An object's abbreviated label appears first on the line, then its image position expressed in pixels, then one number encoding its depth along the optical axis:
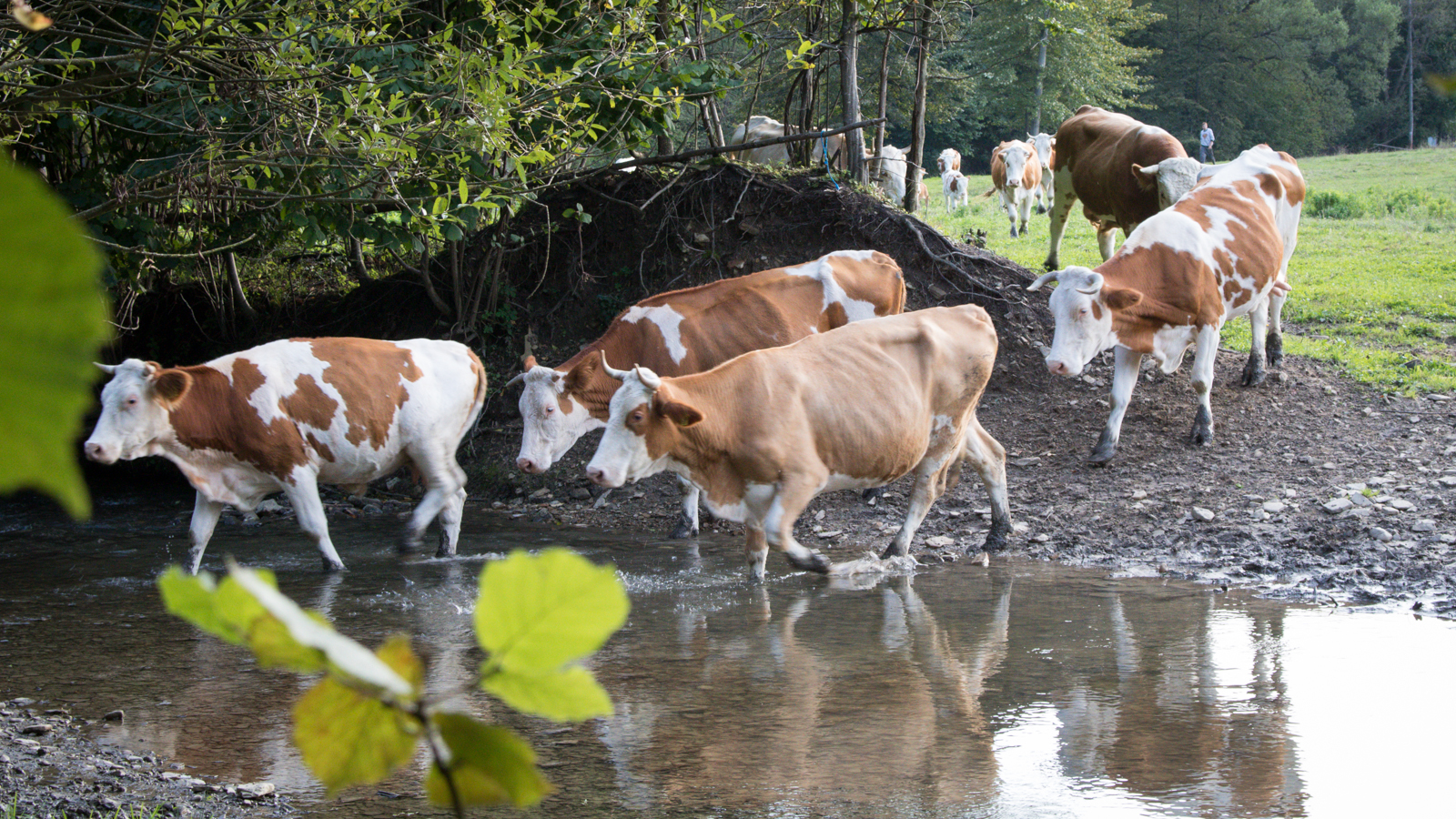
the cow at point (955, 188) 26.73
